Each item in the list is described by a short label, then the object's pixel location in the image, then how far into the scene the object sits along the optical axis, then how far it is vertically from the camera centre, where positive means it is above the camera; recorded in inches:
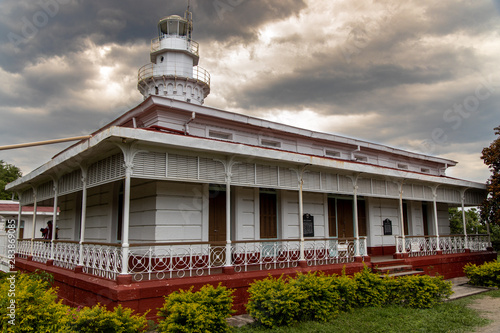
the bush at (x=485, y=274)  506.9 -67.8
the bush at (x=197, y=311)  252.5 -58.5
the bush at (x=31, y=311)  207.8 -47.2
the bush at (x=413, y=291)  374.3 -66.5
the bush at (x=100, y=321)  235.9 -59.7
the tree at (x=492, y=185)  671.8 +70.7
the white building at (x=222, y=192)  347.6 +44.9
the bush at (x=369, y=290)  361.1 -62.5
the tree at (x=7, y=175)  1702.8 +258.3
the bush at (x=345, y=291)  346.3 -60.1
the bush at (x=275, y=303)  298.0 -61.7
